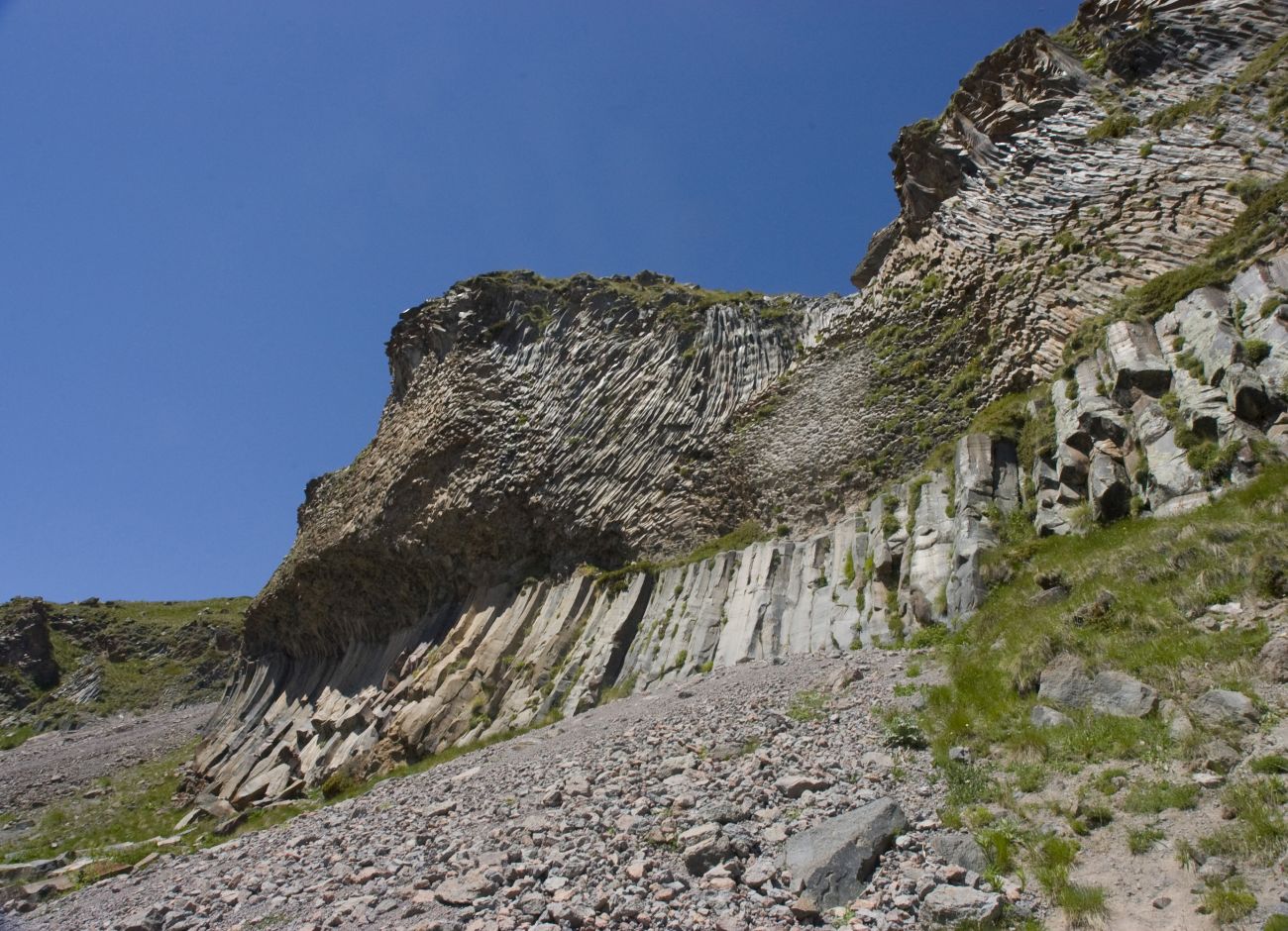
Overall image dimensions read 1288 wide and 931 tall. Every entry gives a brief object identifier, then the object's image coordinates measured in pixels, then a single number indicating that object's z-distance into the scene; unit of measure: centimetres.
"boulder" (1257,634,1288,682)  724
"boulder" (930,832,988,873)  601
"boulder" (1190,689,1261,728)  677
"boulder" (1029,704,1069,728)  805
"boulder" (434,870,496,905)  689
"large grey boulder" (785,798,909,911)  589
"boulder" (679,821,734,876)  658
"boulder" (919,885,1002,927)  530
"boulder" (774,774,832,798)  779
